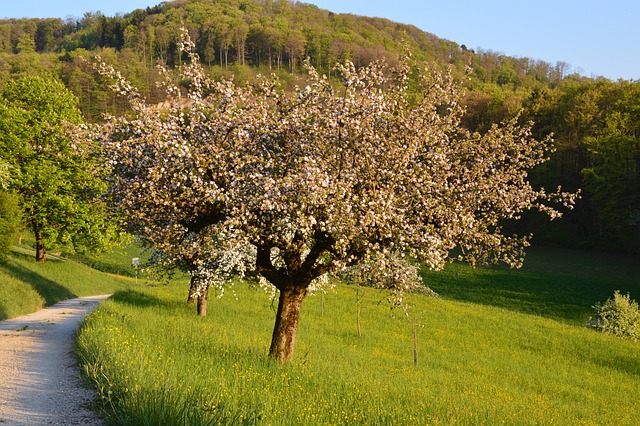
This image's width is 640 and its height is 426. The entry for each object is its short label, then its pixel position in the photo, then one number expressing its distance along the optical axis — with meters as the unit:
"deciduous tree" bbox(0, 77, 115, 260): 40.09
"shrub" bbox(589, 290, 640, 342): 37.84
